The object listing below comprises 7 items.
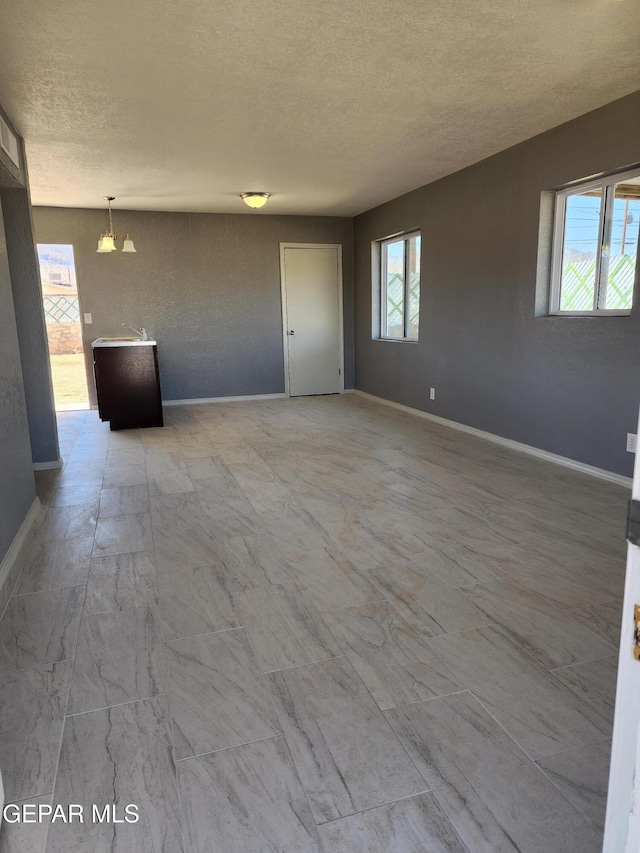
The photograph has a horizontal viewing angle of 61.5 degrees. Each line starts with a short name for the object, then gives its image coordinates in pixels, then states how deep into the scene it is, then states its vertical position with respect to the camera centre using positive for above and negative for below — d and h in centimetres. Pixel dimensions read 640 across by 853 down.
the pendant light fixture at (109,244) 576 +84
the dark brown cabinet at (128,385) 556 -64
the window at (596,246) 350 +46
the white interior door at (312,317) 732 +2
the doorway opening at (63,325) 673 +0
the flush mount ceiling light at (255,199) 560 +124
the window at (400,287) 614 +36
